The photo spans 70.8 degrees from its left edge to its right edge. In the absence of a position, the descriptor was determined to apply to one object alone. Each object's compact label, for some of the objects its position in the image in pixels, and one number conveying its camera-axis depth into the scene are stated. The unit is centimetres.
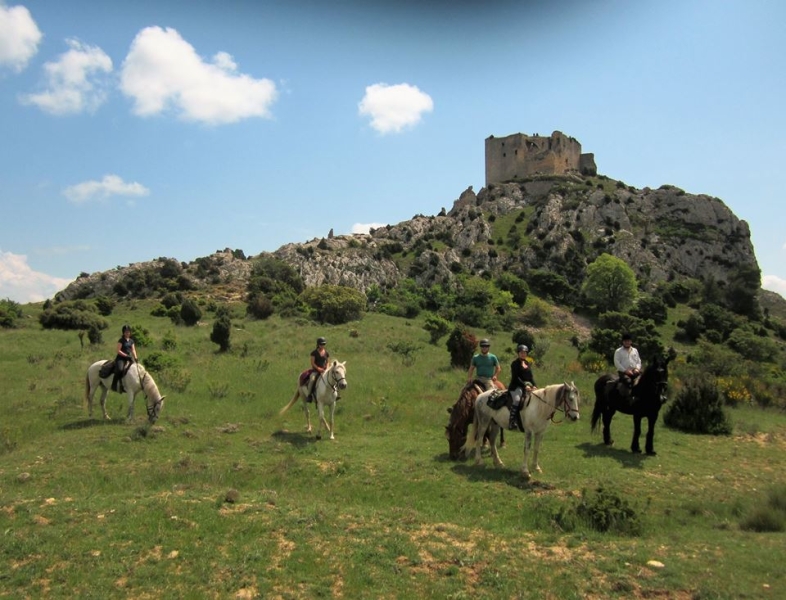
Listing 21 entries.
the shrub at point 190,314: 4025
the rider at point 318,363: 1473
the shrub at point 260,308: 4362
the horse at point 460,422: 1202
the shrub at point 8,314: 3653
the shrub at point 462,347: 2639
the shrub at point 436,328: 3578
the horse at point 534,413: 1038
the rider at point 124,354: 1509
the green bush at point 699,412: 1628
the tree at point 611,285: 6462
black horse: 1280
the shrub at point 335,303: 4394
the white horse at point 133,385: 1454
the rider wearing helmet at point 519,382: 1099
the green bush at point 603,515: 831
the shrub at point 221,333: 2780
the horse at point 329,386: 1386
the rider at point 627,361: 1367
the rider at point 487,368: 1242
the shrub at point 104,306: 4541
